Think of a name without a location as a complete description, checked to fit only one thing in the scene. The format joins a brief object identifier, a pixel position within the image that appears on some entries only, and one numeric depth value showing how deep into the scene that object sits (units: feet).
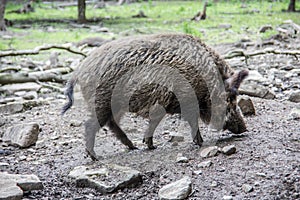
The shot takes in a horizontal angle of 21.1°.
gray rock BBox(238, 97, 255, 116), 32.19
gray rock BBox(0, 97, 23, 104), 40.97
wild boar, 25.62
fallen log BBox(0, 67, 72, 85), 43.66
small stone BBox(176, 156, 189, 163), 24.45
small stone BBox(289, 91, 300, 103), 34.91
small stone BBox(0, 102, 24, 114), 37.90
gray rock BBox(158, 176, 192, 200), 20.42
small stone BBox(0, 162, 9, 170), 26.37
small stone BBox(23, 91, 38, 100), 42.50
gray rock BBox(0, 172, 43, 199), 20.51
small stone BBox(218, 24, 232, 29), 79.52
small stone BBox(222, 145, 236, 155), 24.37
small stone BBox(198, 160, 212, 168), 23.37
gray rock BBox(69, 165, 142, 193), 22.07
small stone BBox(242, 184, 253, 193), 20.22
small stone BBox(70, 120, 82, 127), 33.90
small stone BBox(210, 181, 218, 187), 21.30
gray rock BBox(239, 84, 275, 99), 36.59
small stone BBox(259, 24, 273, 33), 71.17
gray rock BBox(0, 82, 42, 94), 44.24
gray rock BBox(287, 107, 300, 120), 30.04
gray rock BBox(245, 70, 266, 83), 41.04
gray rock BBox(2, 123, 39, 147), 29.86
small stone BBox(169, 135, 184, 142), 29.18
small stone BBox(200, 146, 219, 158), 24.70
